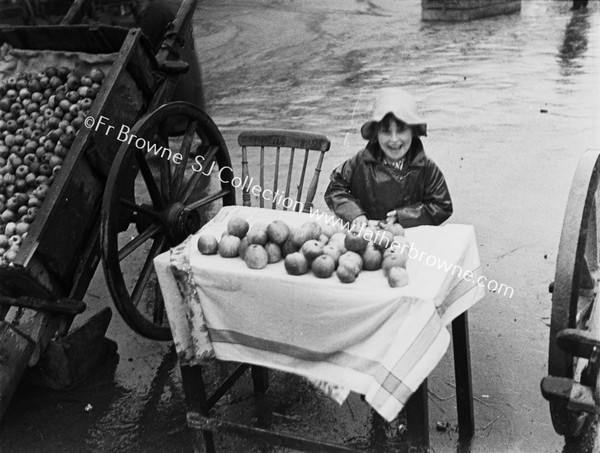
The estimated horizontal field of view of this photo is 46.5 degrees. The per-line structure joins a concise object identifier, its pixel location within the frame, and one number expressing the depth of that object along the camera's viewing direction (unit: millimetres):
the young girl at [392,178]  3359
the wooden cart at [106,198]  3533
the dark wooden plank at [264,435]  2891
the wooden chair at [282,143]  3793
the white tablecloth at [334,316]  2535
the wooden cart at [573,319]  2553
